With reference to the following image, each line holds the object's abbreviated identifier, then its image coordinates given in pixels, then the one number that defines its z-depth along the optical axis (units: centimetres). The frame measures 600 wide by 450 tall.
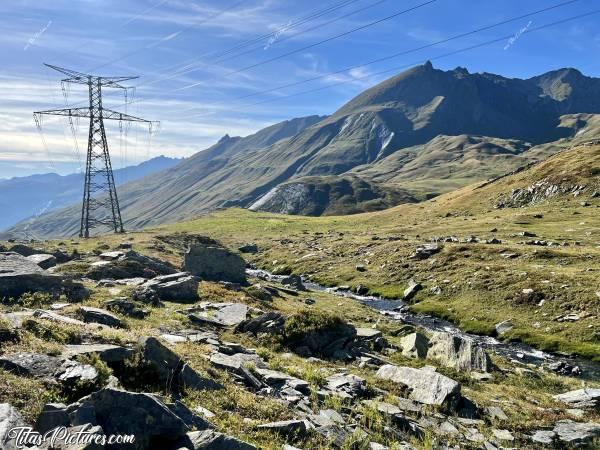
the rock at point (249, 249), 10606
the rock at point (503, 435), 1702
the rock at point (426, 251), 6775
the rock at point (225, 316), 2795
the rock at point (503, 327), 4248
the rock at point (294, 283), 5925
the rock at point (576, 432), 1711
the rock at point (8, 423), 874
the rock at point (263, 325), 2669
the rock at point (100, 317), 2161
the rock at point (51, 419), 998
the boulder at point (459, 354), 2728
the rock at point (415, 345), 2845
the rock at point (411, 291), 5788
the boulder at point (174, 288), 3434
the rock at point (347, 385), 1832
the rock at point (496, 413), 1900
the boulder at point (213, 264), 5094
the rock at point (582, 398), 2203
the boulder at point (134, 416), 1032
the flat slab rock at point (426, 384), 1891
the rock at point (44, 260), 4241
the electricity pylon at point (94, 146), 8444
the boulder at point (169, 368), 1488
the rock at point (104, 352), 1415
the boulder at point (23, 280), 2542
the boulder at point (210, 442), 1047
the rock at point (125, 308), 2522
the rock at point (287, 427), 1315
